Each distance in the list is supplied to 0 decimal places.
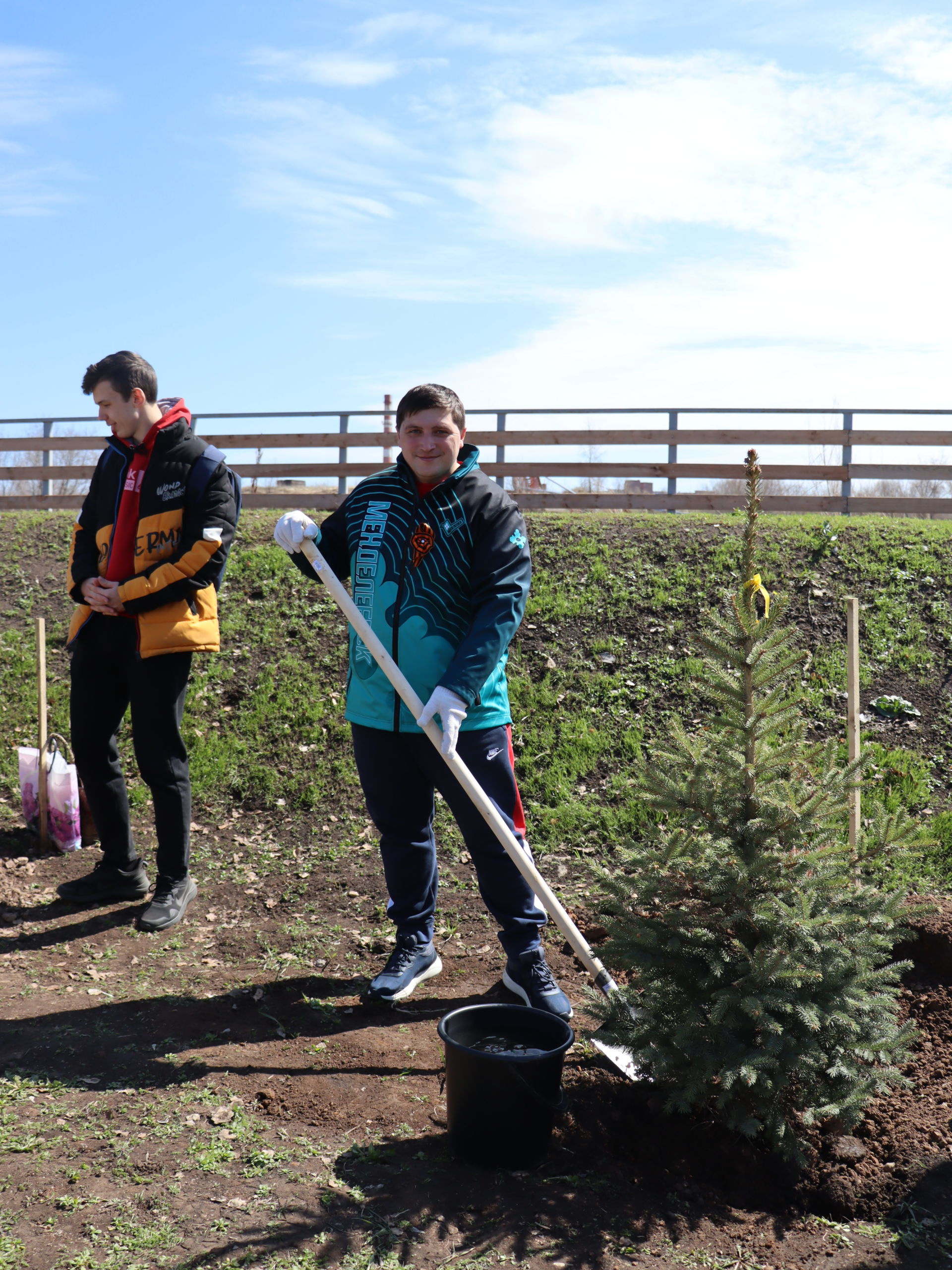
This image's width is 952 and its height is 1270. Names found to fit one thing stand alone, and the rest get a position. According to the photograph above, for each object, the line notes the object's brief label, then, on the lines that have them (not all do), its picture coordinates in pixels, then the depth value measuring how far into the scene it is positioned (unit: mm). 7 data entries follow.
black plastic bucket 2770
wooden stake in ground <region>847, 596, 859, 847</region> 3920
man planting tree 3502
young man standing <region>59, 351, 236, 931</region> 4426
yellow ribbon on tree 2873
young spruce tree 2750
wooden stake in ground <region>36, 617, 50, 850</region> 5461
